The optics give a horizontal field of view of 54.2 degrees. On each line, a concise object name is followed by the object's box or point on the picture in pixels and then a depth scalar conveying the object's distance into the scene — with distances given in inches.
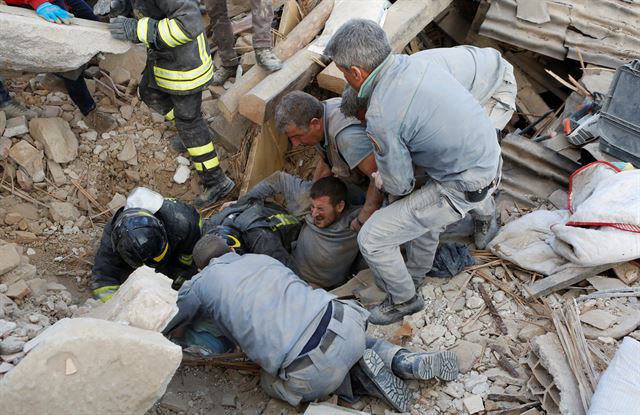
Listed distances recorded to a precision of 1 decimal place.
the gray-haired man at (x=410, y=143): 131.6
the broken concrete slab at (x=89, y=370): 102.4
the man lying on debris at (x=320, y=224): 184.1
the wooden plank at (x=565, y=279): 166.6
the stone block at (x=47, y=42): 176.7
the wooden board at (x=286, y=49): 207.6
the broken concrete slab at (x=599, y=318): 149.3
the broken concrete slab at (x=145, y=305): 115.3
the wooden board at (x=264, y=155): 219.5
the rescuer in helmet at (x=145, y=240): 167.6
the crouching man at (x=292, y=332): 135.6
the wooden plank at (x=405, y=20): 210.4
